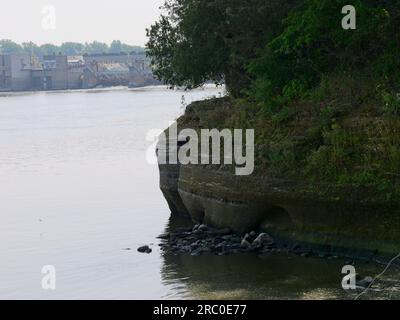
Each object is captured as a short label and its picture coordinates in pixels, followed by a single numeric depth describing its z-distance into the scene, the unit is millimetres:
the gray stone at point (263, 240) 27047
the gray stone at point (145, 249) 28302
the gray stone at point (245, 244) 27002
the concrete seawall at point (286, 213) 24562
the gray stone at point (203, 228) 29553
